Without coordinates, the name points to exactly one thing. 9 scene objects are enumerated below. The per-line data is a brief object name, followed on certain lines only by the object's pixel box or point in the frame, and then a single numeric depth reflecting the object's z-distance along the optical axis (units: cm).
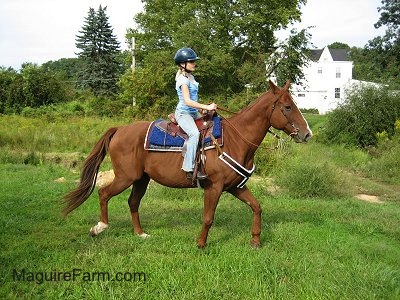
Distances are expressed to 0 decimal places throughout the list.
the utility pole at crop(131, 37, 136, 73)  3018
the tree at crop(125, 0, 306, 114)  2806
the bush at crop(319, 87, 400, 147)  2006
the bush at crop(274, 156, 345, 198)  1036
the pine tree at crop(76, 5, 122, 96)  4678
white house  5978
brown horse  577
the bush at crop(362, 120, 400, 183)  1441
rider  576
